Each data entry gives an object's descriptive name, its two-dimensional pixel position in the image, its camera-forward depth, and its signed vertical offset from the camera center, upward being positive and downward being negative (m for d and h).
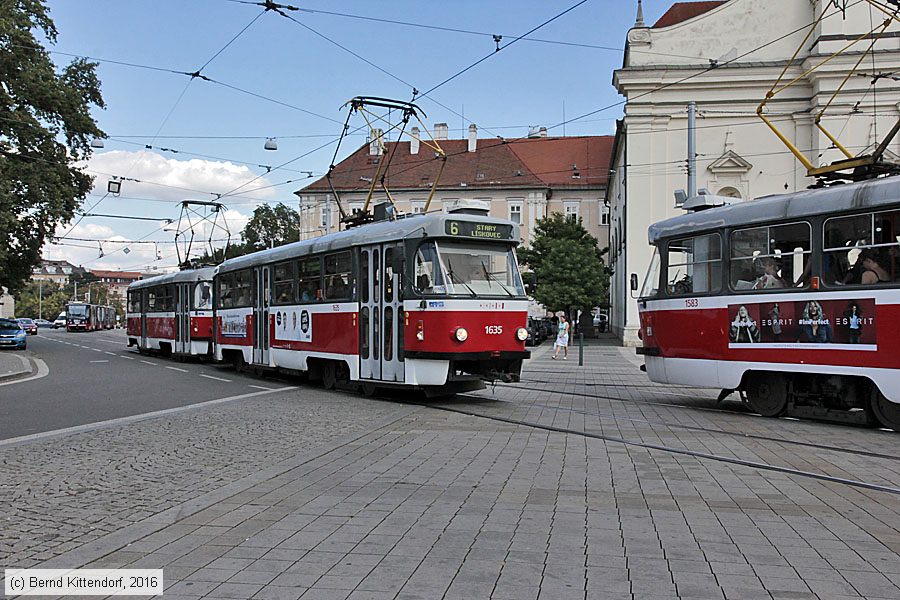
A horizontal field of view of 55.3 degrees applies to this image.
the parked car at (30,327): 72.06 -1.29
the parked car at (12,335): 41.66 -1.14
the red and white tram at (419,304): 14.49 +0.08
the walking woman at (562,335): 32.97 -1.06
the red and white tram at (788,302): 11.38 +0.06
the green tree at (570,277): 50.06 +1.84
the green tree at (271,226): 101.50 +10.05
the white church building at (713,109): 42.22 +9.83
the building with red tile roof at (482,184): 77.94 +11.40
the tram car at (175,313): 28.81 -0.08
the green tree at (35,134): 35.22 +7.64
